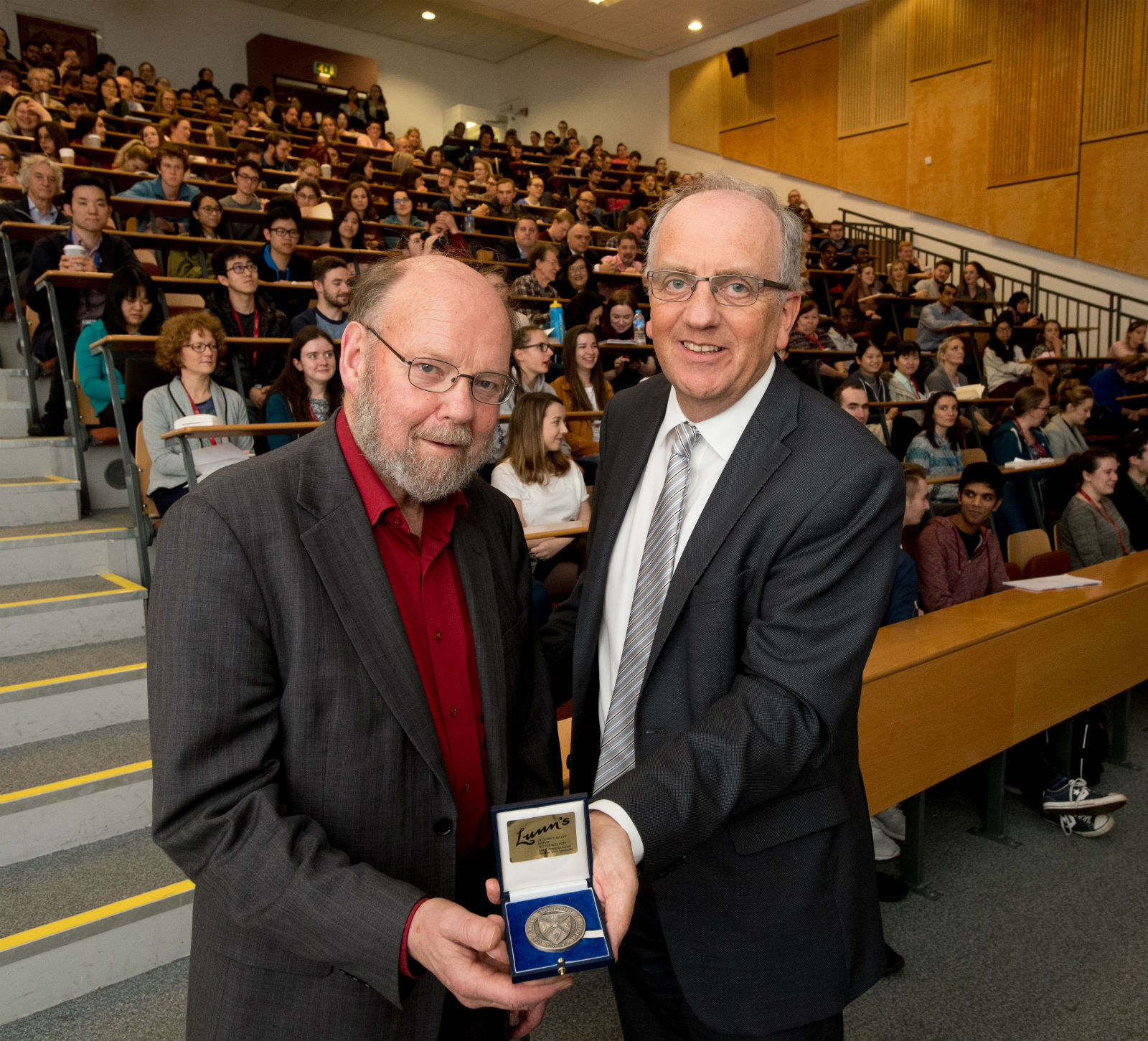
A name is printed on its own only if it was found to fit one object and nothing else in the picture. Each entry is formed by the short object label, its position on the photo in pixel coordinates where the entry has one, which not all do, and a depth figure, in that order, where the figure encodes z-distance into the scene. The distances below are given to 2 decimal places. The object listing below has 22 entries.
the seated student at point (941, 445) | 5.33
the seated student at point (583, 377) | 5.03
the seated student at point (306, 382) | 3.81
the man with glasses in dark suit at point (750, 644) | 1.01
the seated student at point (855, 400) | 4.82
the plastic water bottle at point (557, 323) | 5.92
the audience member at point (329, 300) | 4.67
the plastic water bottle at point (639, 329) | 6.26
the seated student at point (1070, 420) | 6.09
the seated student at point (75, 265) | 4.07
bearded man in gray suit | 0.83
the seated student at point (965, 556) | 3.55
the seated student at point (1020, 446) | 5.25
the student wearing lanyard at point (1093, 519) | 4.44
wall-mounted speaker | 13.12
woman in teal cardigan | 3.75
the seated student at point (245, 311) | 4.55
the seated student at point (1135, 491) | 5.06
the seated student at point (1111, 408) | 7.61
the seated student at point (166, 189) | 5.76
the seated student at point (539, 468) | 3.79
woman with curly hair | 3.38
